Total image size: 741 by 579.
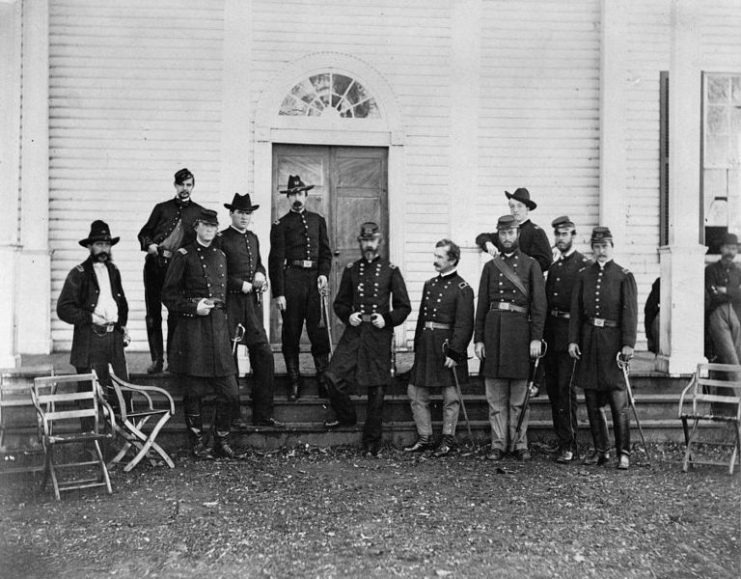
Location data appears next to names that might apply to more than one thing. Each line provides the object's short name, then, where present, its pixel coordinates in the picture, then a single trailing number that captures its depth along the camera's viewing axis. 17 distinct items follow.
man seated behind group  7.05
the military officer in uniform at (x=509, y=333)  6.48
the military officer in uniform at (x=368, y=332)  6.67
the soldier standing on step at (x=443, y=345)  6.68
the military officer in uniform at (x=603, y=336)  6.35
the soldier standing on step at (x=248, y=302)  6.79
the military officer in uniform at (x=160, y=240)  7.24
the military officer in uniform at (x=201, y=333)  6.42
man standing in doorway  7.15
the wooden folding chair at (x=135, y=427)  6.09
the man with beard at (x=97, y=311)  6.41
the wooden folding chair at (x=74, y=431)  5.57
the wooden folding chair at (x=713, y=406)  6.25
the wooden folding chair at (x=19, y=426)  6.29
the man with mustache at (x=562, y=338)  6.60
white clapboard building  8.73
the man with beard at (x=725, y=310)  7.58
